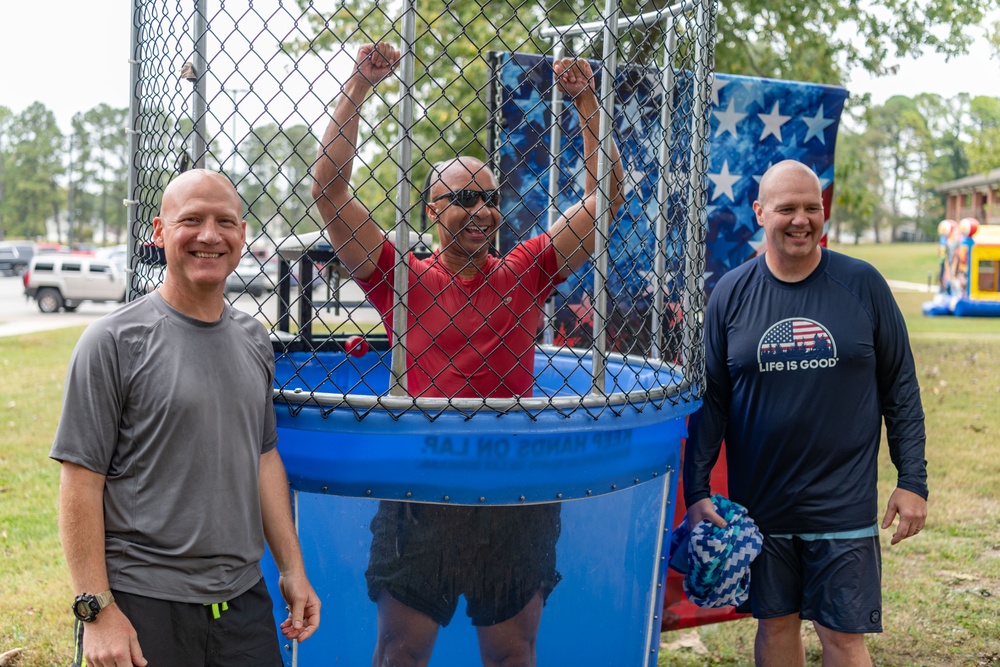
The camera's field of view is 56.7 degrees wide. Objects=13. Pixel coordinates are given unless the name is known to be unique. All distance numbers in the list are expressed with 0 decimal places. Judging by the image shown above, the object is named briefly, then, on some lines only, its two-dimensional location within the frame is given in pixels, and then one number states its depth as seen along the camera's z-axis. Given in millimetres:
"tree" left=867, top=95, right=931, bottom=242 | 75688
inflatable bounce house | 22109
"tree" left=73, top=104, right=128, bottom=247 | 77000
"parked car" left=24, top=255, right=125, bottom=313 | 24953
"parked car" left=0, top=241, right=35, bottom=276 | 43750
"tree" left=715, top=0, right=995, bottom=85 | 10680
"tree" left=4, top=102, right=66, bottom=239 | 74938
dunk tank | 2447
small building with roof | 44469
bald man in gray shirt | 2006
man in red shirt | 2484
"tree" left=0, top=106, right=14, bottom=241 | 80438
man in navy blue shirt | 2939
